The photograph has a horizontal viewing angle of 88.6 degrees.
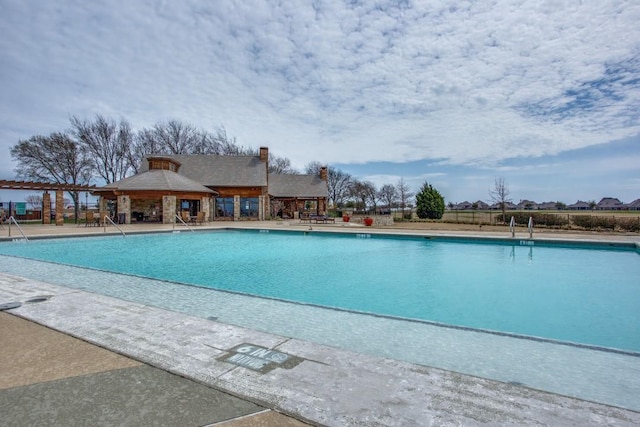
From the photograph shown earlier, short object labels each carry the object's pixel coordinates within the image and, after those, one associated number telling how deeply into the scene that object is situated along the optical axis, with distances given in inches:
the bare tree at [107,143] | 1152.3
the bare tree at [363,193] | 1854.1
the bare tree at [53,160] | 1037.2
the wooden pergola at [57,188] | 744.3
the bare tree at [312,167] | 1983.3
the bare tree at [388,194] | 1905.8
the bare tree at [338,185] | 1956.2
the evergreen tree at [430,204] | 1131.3
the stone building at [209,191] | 846.5
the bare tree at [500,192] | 1156.7
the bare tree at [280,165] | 1765.5
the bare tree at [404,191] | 1790.5
